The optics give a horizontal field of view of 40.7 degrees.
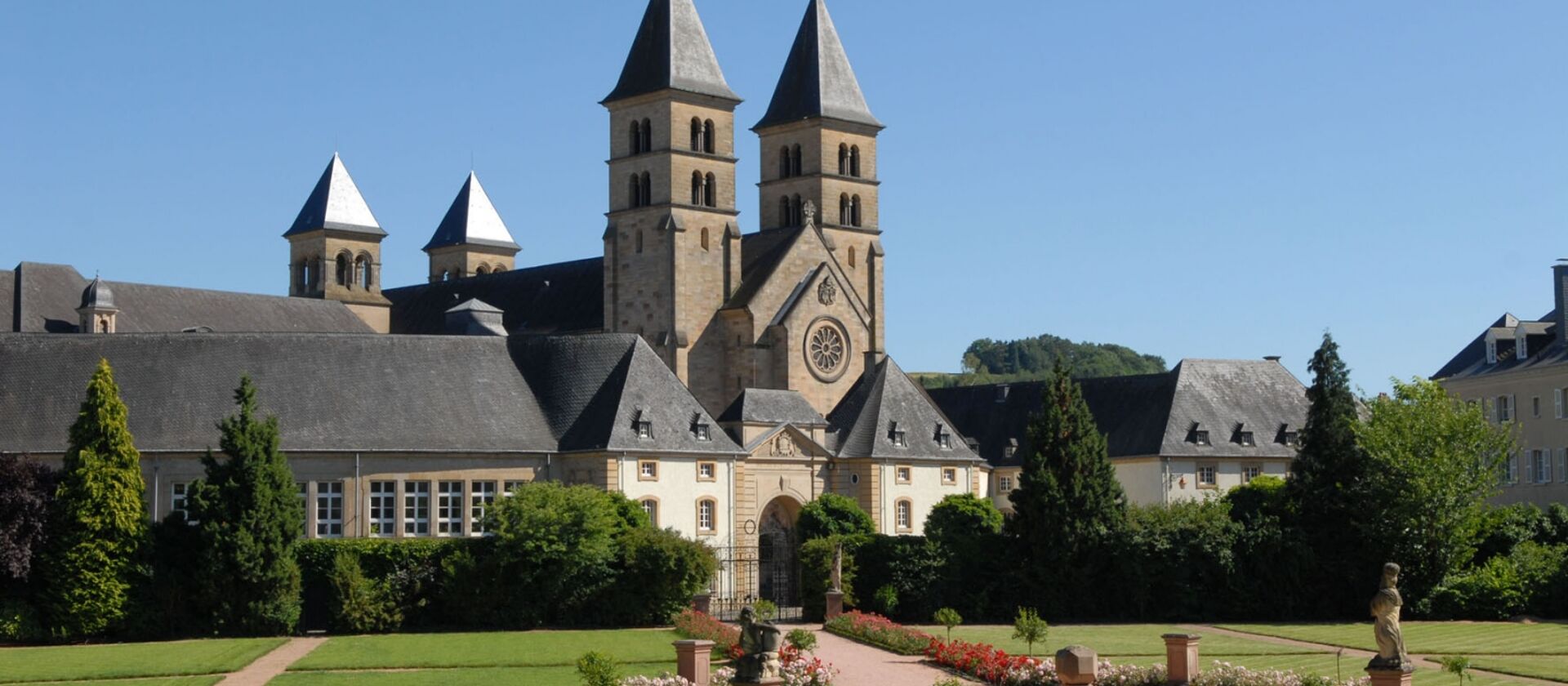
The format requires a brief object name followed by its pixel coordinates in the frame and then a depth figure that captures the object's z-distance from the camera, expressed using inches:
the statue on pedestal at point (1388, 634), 1305.4
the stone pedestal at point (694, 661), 1469.0
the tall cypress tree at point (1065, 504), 2429.9
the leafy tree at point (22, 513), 2110.0
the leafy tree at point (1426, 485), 2404.0
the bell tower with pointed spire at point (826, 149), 4215.1
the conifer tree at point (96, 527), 2122.3
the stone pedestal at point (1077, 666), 1466.5
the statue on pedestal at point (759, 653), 1485.0
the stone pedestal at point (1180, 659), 1487.5
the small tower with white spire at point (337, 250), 4938.5
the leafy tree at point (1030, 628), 1787.6
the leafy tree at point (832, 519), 3112.7
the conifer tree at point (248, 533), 2186.3
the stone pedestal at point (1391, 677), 1295.5
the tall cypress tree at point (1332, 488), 2433.6
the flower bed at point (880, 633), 1854.1
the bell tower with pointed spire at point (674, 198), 3818.9
